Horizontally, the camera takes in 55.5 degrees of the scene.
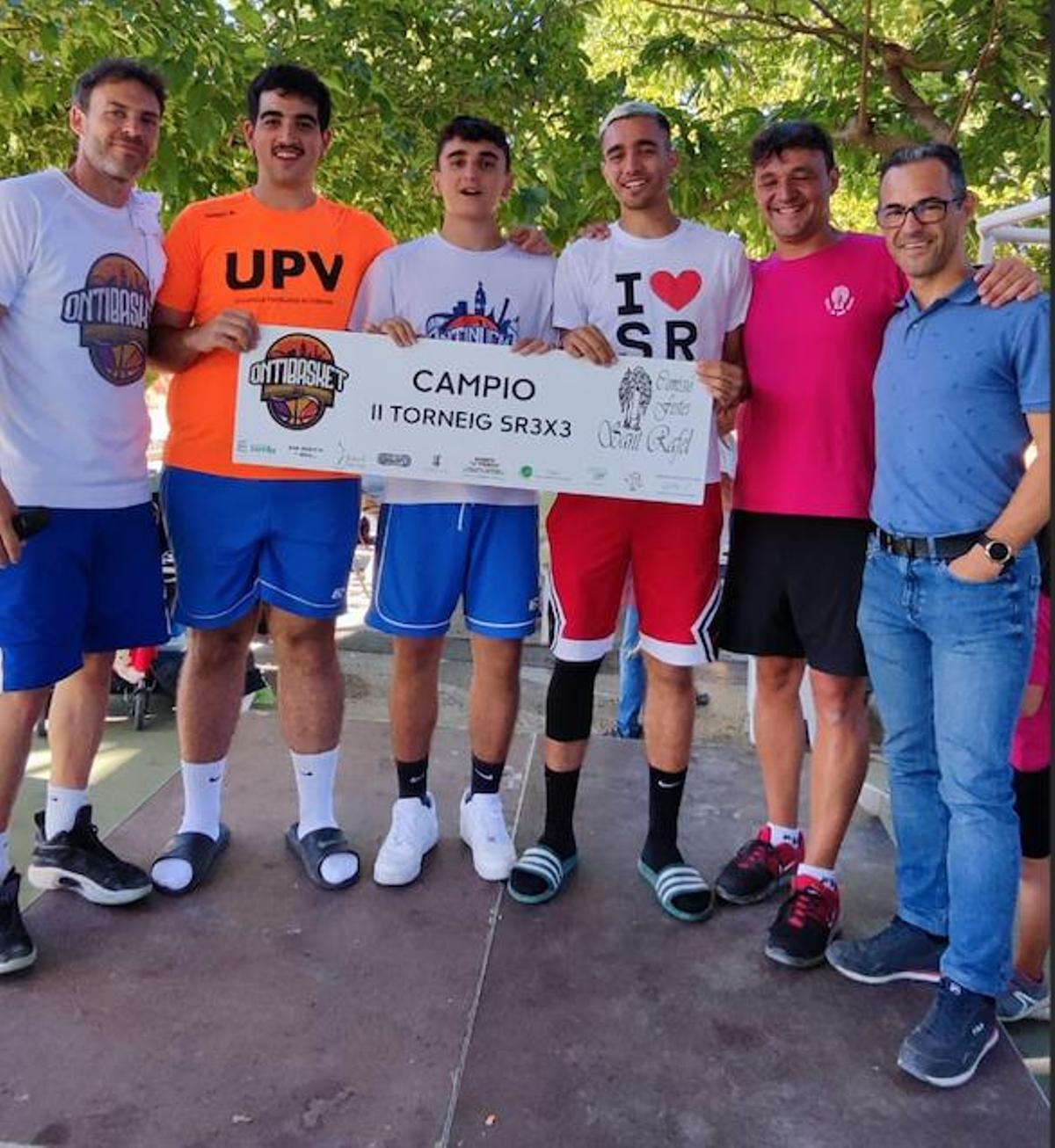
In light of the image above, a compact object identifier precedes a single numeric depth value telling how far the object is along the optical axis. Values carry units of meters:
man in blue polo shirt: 2.22
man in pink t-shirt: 2.67
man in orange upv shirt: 2.83
